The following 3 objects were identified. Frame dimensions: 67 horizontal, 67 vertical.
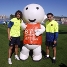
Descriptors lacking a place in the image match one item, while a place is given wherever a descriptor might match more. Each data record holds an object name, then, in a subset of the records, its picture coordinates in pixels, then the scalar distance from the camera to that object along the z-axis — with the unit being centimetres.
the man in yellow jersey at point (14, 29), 311
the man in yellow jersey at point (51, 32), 318
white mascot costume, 321
